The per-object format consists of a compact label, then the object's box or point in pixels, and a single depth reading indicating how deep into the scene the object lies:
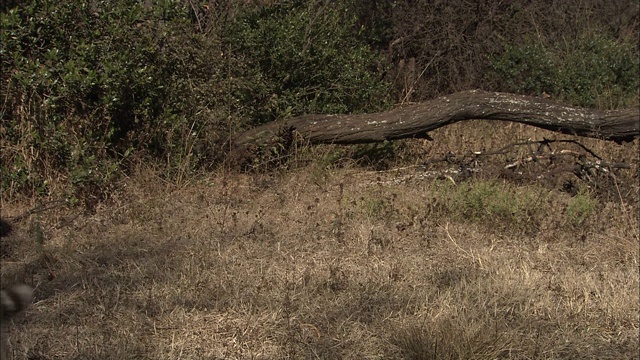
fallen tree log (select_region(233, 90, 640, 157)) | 8.35
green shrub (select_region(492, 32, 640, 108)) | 11.86
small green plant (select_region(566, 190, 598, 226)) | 6.68
